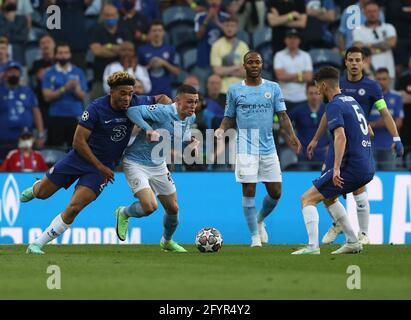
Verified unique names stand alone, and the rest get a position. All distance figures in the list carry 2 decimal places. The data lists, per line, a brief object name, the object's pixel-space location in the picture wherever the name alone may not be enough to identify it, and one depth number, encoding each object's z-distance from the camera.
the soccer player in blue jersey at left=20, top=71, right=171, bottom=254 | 14.41
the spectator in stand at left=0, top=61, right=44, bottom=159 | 20.77
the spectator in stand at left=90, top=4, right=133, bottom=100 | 22.09
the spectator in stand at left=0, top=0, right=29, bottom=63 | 22.48
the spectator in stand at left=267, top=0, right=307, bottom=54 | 22.59
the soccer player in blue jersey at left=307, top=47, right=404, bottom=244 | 15.50
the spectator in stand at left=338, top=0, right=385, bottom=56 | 22.53
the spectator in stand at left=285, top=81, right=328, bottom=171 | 19.83
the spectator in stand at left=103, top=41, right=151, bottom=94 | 21.36
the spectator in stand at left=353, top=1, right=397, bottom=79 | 22.33
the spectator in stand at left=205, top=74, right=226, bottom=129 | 20.66
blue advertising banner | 18.47
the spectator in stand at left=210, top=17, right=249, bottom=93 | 22.00
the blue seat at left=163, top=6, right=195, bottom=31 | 23.25
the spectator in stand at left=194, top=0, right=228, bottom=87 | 22.45
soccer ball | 15.22
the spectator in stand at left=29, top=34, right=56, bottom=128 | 21.66
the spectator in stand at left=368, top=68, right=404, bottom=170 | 19.39
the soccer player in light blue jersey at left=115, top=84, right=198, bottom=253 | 14.71
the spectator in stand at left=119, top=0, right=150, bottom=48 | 22.48
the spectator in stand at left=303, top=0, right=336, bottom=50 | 22.94
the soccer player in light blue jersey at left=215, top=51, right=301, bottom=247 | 15.88
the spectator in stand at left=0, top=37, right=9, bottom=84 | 21.38
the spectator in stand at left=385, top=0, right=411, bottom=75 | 23.11
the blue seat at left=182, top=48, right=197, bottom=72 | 22.78
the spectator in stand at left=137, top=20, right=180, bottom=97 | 21.94
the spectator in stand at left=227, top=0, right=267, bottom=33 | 23.23
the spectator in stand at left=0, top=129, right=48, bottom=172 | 19.06
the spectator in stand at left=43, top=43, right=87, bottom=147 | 20.91
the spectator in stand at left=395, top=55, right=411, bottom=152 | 21.61
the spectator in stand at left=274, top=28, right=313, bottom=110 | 21.85
